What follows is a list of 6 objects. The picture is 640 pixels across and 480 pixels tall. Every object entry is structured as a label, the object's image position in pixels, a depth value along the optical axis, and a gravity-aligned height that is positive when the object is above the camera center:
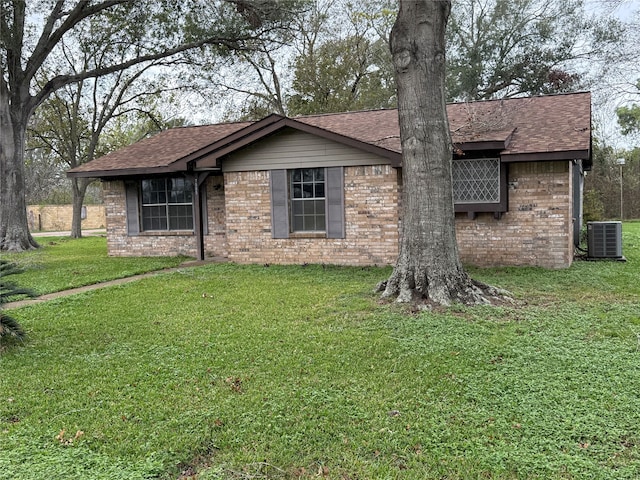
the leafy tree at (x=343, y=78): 25.70 +6.79
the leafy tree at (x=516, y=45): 23.36 +7.68
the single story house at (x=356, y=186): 10.30 +0.62
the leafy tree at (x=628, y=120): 31.48 +5.26
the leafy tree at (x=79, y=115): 25.25 +5.24
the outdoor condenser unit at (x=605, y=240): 11.58 -0.72
